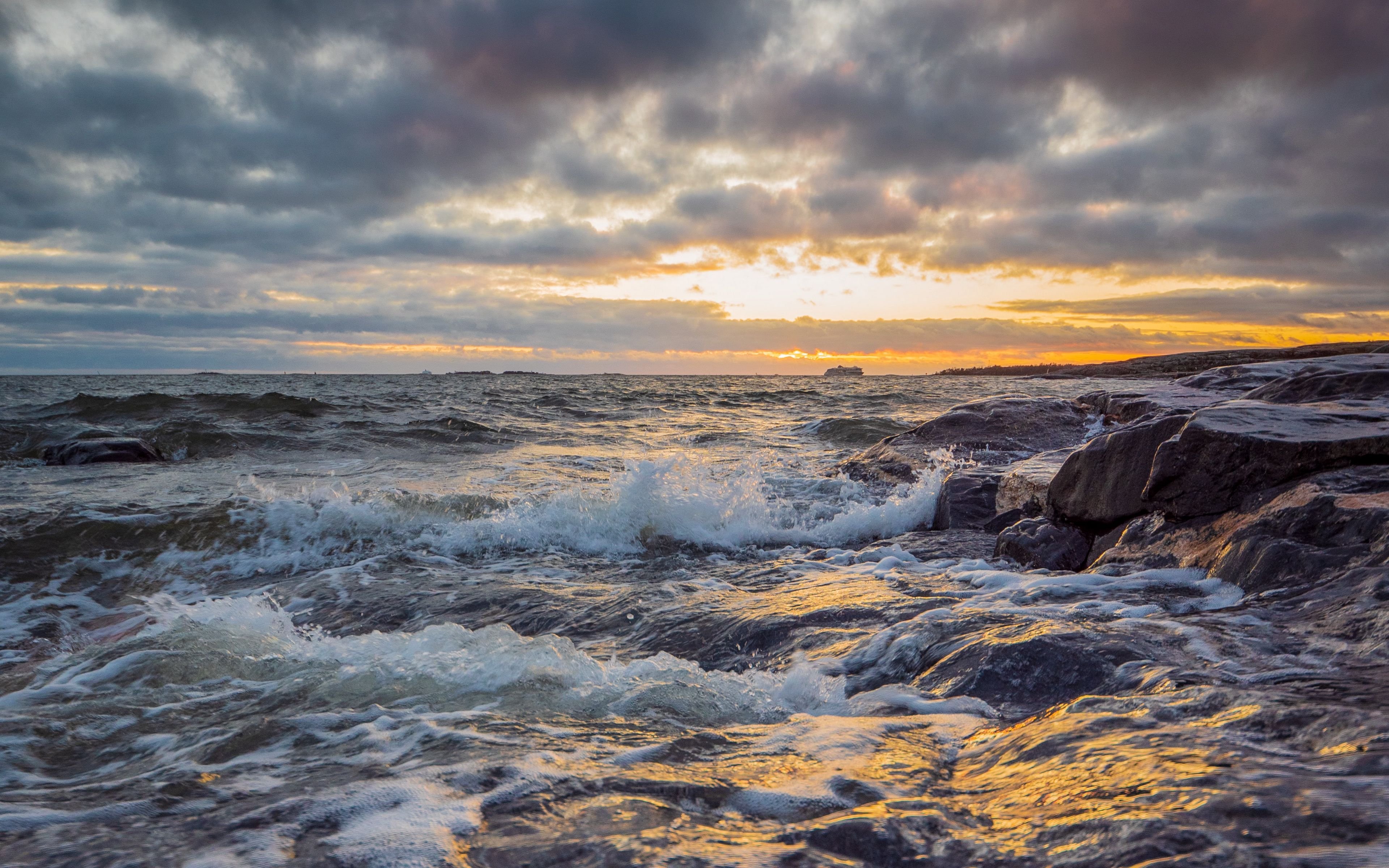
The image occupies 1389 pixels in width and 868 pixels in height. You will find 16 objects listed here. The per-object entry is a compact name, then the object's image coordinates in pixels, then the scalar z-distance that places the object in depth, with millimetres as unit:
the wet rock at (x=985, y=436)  9672
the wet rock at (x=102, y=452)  11586
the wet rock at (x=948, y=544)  5707
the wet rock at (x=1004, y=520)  6383
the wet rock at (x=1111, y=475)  4977
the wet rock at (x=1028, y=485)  6238
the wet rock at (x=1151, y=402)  8445
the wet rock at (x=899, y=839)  1838
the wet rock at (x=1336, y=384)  5641
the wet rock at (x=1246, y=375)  9270
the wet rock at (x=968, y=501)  6754
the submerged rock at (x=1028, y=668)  2830
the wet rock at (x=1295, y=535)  3346
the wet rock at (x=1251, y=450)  4066
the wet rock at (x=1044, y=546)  4984
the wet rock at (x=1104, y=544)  4836
